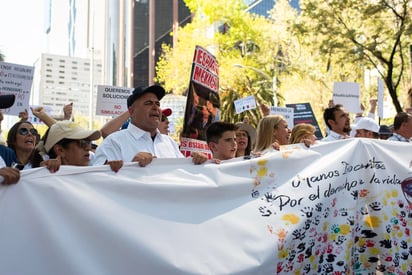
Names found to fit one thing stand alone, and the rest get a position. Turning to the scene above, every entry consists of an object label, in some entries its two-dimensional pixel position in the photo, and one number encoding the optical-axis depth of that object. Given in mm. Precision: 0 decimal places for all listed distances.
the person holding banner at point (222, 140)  4426
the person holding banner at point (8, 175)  2893
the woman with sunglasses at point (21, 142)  4887
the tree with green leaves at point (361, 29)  19109
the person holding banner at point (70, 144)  3514
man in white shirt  3941
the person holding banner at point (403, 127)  5984
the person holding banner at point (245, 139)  5359
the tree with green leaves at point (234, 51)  32188
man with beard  5832
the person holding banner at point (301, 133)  4899
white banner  2971
